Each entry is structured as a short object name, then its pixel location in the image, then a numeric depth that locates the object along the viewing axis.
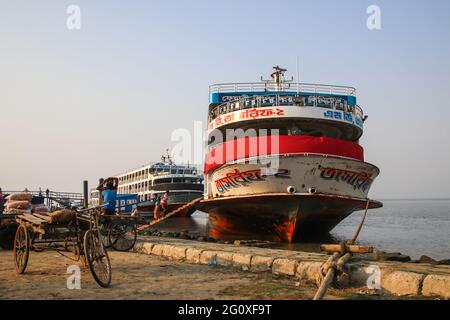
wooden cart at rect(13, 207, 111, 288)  5.13
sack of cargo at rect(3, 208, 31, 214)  10.60
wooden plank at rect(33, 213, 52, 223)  5.89
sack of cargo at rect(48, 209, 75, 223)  5.81
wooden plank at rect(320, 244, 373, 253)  5.55
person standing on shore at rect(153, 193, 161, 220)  22.87
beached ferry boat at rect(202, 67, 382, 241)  12.71
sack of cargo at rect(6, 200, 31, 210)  10.96
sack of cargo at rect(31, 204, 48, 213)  13.67
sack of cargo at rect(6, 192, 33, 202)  11.21
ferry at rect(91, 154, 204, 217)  33.06
